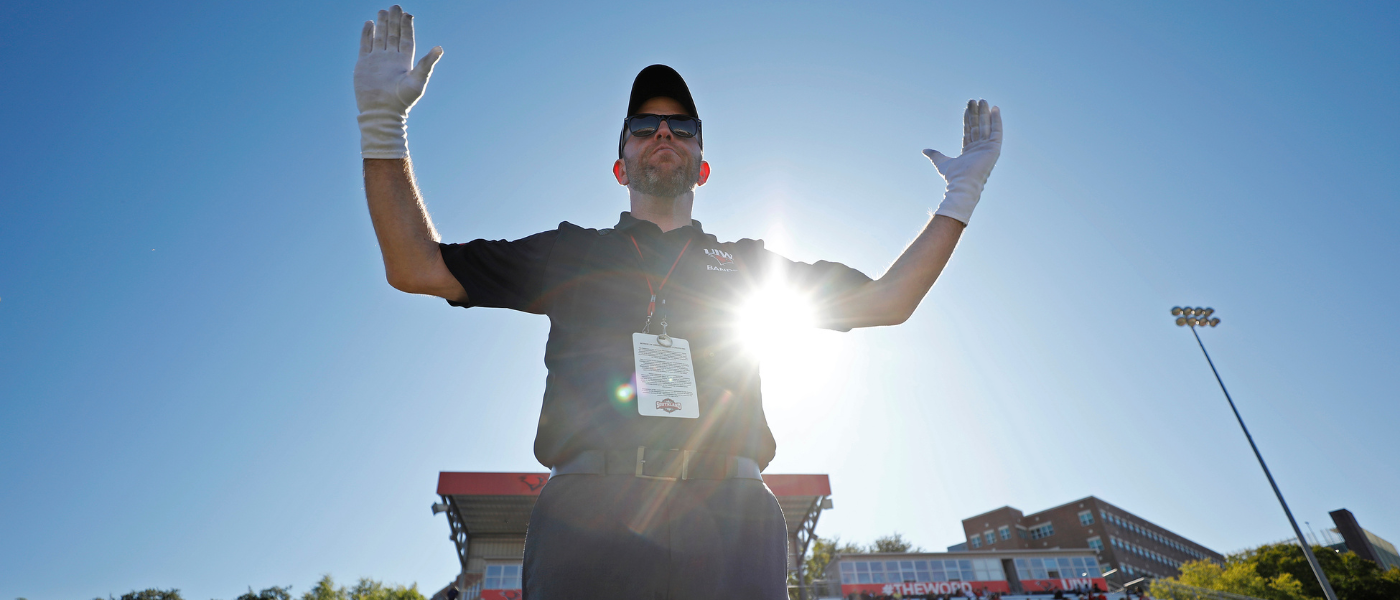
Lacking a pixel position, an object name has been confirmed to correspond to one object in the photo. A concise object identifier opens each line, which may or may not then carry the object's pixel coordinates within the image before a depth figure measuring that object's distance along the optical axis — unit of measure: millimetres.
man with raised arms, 1538
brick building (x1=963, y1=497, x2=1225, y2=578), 68188
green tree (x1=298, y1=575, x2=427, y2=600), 62406
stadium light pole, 30109
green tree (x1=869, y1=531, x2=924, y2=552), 76188
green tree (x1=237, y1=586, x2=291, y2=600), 63797
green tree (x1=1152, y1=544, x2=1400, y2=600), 41750
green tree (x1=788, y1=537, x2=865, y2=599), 74188
